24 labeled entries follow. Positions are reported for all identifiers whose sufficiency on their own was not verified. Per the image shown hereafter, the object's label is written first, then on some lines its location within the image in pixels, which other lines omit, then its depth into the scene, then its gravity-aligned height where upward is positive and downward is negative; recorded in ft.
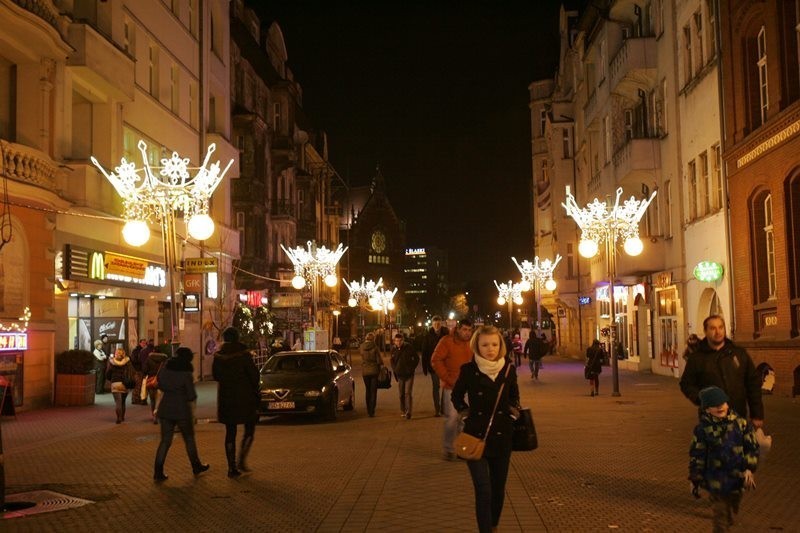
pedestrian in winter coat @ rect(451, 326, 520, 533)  22.06 -1.94
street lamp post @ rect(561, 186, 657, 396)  84.94 +9.73
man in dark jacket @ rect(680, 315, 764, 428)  26.68 -1.29
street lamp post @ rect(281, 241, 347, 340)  124.06 +9.28
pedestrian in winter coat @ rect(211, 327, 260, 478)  37.29 -2.24
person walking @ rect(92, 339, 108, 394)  83.76 -2.47
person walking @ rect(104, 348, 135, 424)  61.62 -2.60
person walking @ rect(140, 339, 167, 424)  59.26 -1.87
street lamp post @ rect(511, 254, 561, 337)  158.61 +9.74
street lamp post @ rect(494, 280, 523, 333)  197.38 +8.57
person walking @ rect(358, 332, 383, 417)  63.05 -2.38
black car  59.21 -3.18
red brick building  68.90 +12.27
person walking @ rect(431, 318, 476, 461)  43.37 -1.07
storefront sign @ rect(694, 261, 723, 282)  84.64 +5.31
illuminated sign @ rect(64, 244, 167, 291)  75.20 +6.43
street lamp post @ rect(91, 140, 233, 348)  56.13 +9.15
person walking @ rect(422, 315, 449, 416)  55.98 -0.82
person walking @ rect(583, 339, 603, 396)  78.38 -3.06
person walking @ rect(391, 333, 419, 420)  61.72 -2.25
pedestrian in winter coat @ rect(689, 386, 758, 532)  22.79 -3.19
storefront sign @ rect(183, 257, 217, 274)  72.90 +5.90
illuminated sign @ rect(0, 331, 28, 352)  65.26 +0.01
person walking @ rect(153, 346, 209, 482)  37.01 -2.69
